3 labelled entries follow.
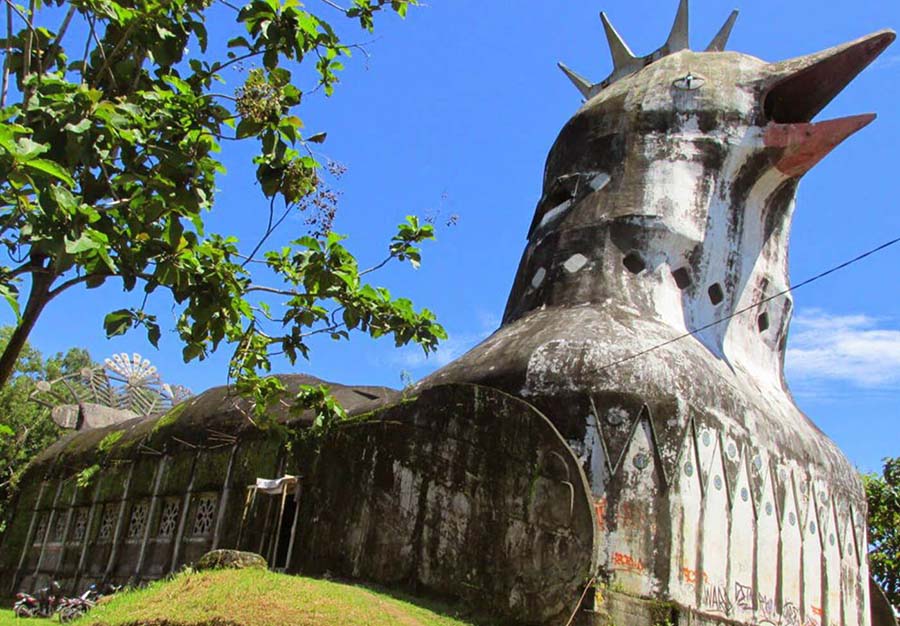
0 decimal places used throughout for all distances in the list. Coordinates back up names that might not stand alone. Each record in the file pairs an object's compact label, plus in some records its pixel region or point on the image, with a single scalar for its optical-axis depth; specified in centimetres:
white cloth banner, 1428
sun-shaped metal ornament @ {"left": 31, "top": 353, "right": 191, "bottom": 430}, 3065
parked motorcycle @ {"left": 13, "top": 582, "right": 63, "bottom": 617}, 1659
